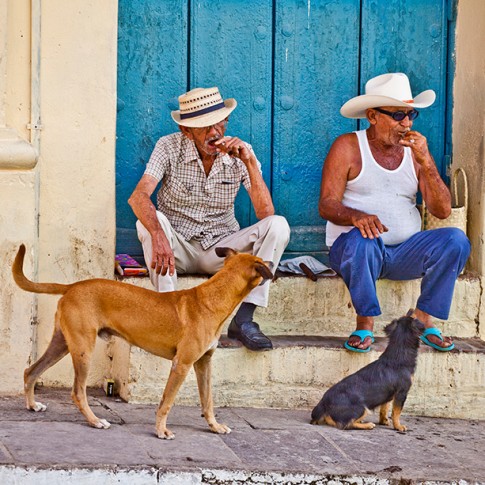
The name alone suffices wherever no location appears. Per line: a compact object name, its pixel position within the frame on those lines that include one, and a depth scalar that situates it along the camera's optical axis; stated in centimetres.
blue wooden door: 1132
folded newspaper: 1120
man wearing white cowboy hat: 1055
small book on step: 1069
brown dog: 907
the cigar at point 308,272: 1101
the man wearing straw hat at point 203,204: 1035
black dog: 970
